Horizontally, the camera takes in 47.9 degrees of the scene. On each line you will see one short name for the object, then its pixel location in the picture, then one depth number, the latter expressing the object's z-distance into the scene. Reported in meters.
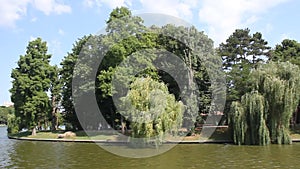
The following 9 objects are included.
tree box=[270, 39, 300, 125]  38.90
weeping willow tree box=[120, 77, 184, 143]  23.91
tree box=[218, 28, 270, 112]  49.31
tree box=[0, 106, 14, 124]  107.78
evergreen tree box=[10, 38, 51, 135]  38.16
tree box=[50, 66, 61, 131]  42.03
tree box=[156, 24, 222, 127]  34.28
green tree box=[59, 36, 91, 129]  39.91
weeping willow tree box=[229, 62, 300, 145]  25.23
